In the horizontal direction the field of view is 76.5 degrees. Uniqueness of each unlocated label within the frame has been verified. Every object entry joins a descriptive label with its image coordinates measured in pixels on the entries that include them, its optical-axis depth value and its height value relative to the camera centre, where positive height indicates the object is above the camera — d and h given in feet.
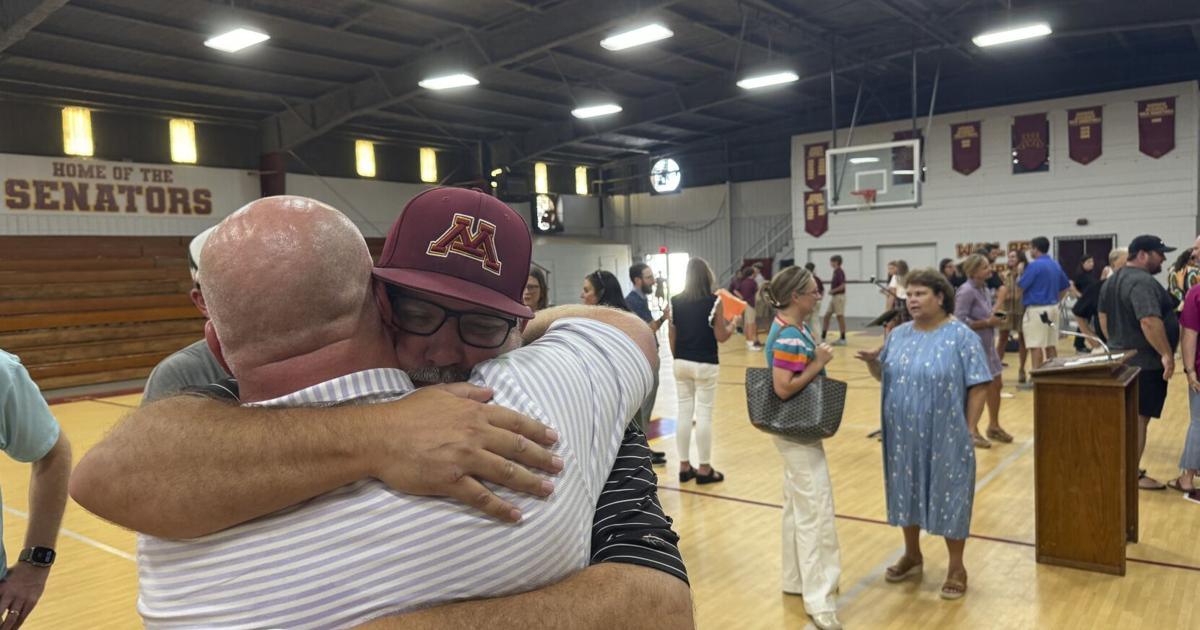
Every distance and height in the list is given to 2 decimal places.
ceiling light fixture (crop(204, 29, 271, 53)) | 31.83 +10.35
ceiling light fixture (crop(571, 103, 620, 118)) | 48.96 +10.40
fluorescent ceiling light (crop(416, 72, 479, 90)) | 40.96 +10.53
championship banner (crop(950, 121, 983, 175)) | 55.67 +7.98
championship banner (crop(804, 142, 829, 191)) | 63.26 +8.02
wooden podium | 12.77 -3.61
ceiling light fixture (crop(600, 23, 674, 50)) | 34.22 +10.56
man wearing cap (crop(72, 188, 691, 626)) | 2.72 -0.53
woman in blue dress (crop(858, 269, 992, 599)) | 12.08 -2.66
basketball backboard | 47.16 +5.31
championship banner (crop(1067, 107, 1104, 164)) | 51.03 +7.93
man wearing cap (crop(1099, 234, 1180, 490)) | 16.96 -1.72
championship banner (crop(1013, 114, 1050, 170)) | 52.95 +7.88
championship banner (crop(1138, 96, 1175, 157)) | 48.70 +7.83
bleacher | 42.06 -1.00
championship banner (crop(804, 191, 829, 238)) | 63.31 +3.91
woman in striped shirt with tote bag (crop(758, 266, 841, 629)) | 11.74 -3.54
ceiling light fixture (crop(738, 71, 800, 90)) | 43.98 +10.71
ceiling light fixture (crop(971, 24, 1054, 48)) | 36.19 +10.62
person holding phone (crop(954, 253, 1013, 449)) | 22.52 -1.78
